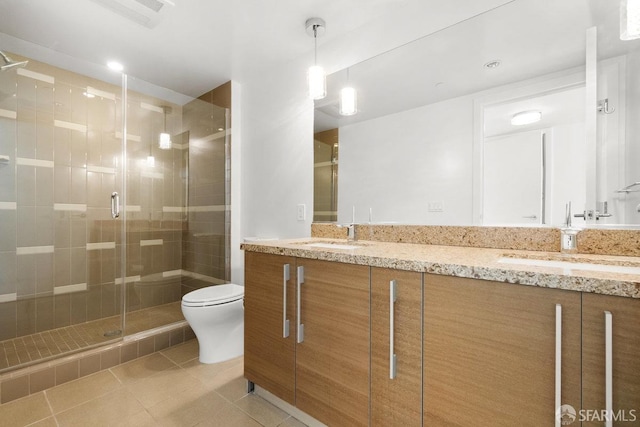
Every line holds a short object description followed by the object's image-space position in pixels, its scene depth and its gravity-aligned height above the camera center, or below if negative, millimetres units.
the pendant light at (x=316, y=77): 1877 +885
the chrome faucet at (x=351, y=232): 1809 -124
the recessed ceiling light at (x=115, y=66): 2395 +1226
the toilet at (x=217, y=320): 1874 -730
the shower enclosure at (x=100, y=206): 2150 +49
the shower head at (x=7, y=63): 1987 +1045
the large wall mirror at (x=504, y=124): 1157 +427
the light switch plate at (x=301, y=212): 2179 +0
